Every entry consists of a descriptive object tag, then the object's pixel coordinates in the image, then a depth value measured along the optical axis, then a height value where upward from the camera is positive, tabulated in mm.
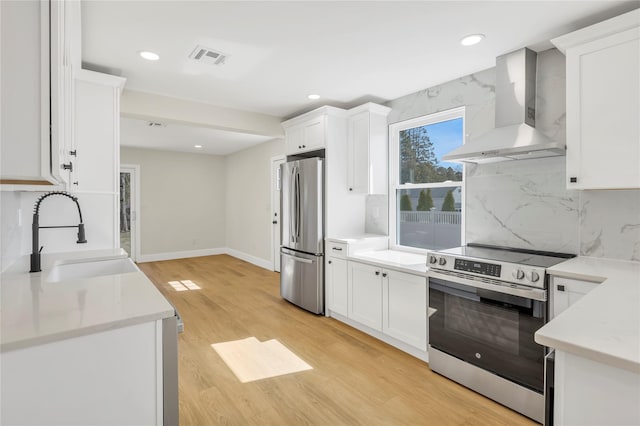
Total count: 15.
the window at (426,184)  3256 +307
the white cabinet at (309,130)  3839 +1020
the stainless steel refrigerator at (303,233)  3844 -245
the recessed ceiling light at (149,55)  2635 +1271
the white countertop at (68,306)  1028 -351
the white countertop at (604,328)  857 -348
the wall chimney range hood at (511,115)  2363 +753
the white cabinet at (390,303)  2777 -832
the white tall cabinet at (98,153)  2770 +514
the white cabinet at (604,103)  1918 +665
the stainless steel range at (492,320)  2051 -739
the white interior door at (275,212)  6180 +17
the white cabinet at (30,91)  937 +355
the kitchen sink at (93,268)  2080 -366
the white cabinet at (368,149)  3727 +734
